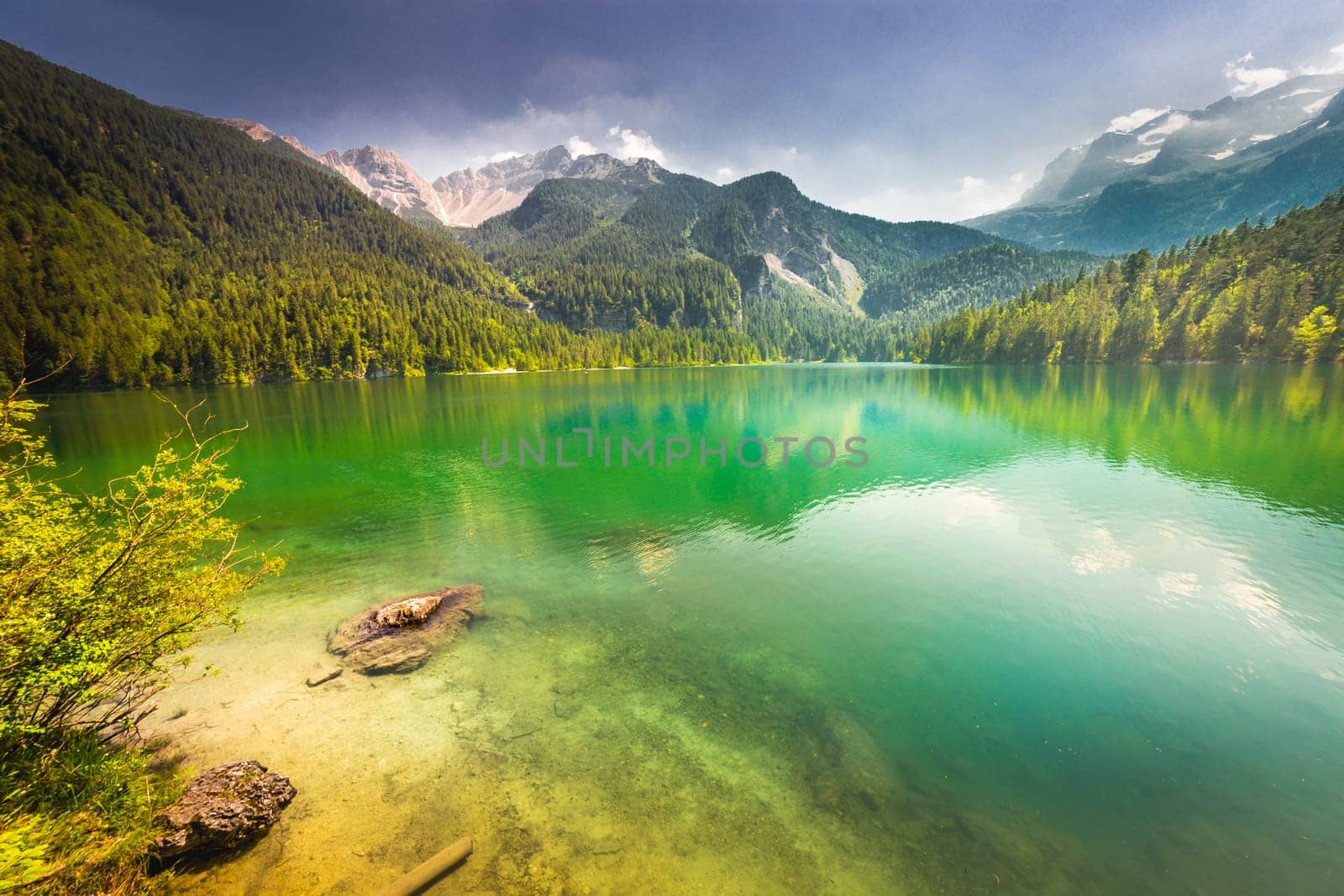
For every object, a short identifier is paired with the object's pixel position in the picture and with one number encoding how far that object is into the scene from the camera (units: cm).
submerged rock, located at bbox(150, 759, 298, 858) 684
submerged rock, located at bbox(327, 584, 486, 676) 1189
